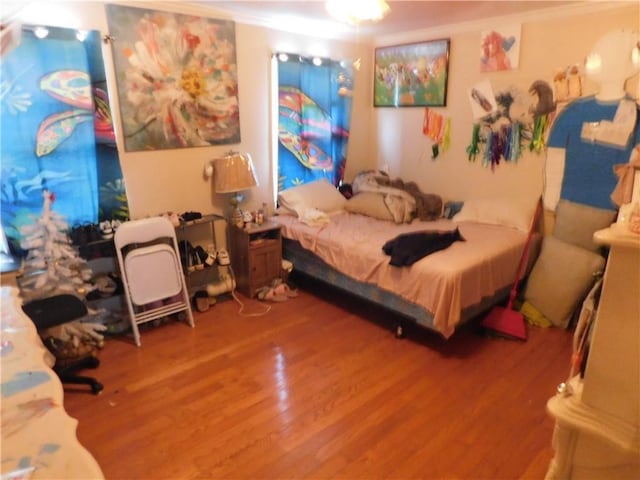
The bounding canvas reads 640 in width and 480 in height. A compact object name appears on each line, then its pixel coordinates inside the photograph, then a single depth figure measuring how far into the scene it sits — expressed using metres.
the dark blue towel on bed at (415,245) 2.75
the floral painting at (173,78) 2.88
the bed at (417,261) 2.63
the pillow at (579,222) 2.95
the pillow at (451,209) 3.84
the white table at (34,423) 0.91
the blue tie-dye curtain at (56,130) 2.46
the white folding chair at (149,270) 2.81
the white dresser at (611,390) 0.78
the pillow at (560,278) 2.90
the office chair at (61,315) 2.22
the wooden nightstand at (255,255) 3.44
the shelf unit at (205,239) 3.42
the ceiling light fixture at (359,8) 1.82
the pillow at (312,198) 3.76
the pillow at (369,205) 3.66
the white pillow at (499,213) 3.35
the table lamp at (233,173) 3.33
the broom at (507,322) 2.89
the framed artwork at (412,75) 3.79
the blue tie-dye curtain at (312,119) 3.75
